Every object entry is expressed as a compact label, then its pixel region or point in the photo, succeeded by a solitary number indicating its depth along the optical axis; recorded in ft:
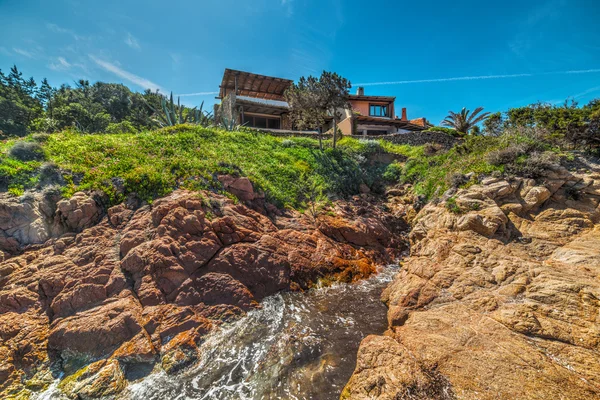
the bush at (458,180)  40.51
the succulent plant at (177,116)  65.92
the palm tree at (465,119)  86.89
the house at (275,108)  91.09
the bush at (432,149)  63.75
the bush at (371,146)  71.67
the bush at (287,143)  69.16
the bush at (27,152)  33.40
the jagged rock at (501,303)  16.19
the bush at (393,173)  63.95
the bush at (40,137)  38.81
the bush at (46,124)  83.44
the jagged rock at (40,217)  26.86
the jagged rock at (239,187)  41.19
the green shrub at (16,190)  28.94
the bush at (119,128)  97.63
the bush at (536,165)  33.58
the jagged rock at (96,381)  18.57
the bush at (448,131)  82.99
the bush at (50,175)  31.53
